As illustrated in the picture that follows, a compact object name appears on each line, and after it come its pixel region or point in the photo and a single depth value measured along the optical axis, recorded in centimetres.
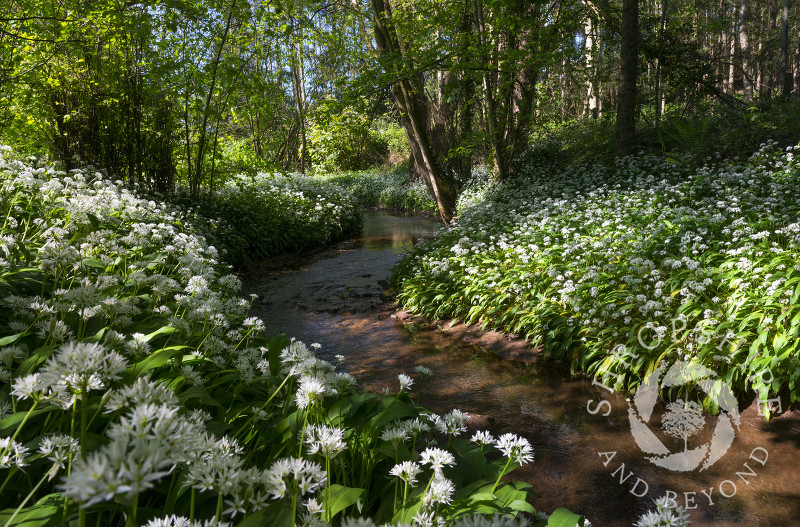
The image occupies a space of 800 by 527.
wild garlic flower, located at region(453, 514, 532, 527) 77
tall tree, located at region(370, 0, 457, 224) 755
